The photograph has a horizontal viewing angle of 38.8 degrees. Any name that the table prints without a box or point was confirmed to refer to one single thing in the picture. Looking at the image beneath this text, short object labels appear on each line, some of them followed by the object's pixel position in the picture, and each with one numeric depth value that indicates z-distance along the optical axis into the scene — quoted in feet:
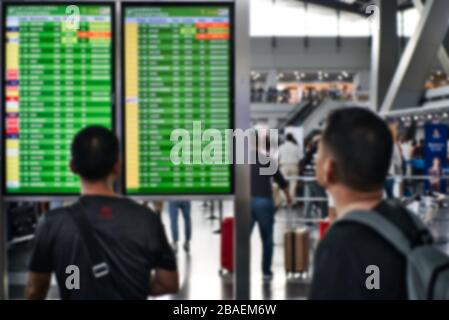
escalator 110.73
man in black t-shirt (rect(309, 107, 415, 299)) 5.08
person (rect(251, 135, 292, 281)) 24.41
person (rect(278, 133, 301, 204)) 46.78
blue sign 53.78
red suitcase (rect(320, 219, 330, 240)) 26.82
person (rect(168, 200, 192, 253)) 30.27
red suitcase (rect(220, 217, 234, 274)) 25.93
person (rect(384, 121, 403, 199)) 44.16
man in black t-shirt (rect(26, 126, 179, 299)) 7.45
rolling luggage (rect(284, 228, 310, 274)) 25.50
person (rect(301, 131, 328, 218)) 39.88
